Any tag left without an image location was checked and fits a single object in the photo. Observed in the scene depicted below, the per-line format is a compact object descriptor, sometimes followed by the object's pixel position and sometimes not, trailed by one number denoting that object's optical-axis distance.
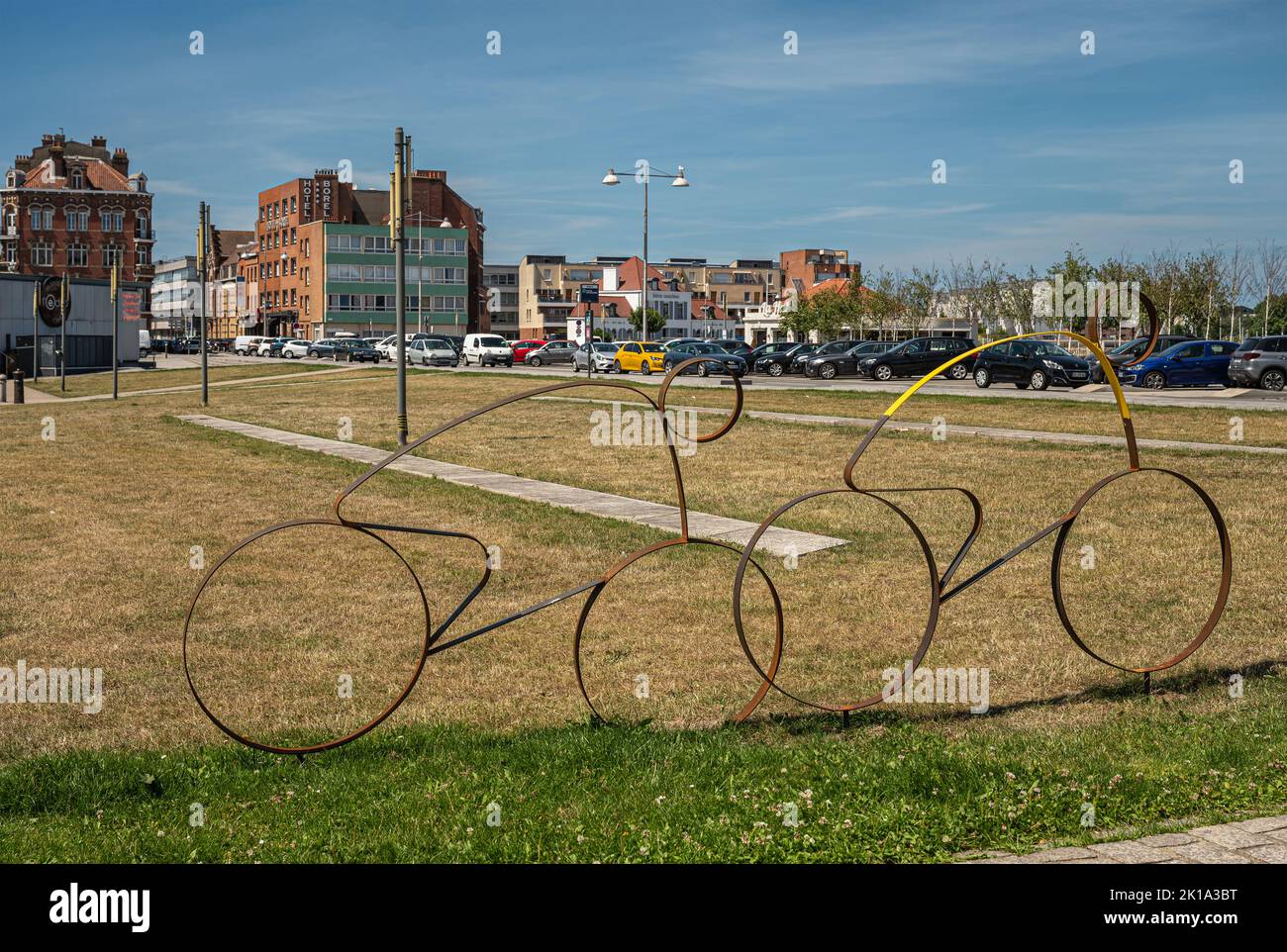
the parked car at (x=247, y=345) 96.69
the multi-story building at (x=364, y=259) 116.44
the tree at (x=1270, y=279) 69.44
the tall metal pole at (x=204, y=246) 30.22
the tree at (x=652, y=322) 126.26
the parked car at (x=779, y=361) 52.84
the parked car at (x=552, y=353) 64.81
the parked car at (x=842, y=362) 49.31
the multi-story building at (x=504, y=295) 154.38
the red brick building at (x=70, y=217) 108.62
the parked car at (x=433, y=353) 61.62
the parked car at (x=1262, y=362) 35.44
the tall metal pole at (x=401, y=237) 19.11
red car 66.19
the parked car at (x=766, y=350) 54.91
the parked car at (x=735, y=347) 55.00
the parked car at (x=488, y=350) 62.09
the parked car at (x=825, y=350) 50.59
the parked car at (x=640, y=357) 51.41
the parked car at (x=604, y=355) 52.88
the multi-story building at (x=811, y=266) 164.50
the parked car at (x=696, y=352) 46.69
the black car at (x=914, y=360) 46.25
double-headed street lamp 48.78
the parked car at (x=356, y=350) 73.50
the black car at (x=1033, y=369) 38.53
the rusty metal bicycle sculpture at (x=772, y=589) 5.47
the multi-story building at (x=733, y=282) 165.88
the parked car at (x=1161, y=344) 39.89
